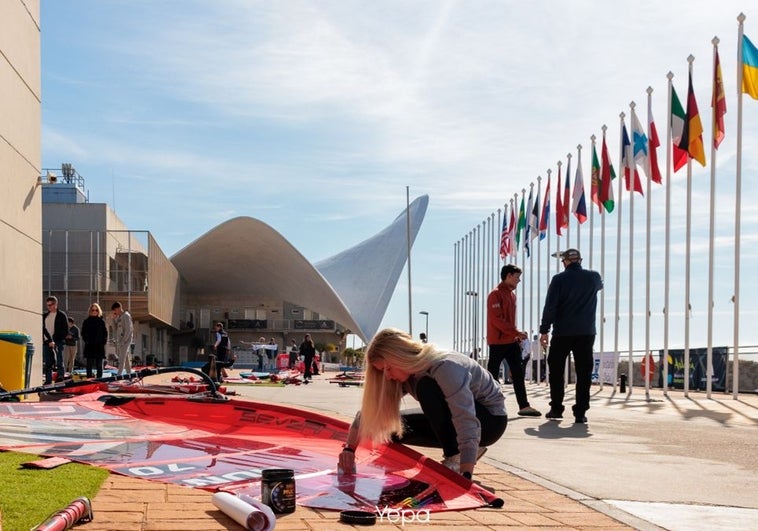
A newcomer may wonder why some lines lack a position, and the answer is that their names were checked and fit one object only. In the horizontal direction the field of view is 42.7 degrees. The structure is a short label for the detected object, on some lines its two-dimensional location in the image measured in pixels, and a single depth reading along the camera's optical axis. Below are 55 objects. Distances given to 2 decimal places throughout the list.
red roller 2.86
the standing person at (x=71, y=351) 17.04
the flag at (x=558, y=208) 27.05
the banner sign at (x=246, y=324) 73.44
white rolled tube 3.22
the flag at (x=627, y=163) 21.33
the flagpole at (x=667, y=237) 19.31
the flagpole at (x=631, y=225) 21.23
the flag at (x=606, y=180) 23.00
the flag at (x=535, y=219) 30.25
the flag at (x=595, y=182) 23.80
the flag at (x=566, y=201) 26.38
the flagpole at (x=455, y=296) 50.84
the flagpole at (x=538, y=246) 30.27
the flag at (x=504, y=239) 35.47
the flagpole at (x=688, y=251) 17.90
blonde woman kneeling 4.34
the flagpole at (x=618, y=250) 21.91
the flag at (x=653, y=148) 20.31
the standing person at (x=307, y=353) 23.81
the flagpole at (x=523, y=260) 32.25
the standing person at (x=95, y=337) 15.84
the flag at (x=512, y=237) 34.50
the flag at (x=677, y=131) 18.39
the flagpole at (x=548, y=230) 28.69
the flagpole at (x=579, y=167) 24.94
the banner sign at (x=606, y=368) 28.80
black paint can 3.60
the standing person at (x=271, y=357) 50.28
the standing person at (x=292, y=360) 38.20
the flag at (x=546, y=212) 28.69
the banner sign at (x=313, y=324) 74.00
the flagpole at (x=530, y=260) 30.87
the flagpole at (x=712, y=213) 16.86
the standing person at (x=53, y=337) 15.01
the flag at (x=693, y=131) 17.83
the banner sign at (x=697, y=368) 21.06
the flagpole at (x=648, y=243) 20.70
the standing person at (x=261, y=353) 34.81
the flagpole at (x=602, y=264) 24.53
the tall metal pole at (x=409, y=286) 57.60
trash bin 10.67
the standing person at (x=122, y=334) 16.91
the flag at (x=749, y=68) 16.03
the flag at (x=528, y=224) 30.86
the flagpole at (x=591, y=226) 24.59
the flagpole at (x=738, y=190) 16.31
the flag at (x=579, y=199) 24.92
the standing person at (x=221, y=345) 21.41
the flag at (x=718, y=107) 16.91
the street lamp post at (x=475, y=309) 45.44
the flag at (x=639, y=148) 20.80
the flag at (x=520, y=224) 32.35
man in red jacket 9.45
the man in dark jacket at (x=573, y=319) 8.83
